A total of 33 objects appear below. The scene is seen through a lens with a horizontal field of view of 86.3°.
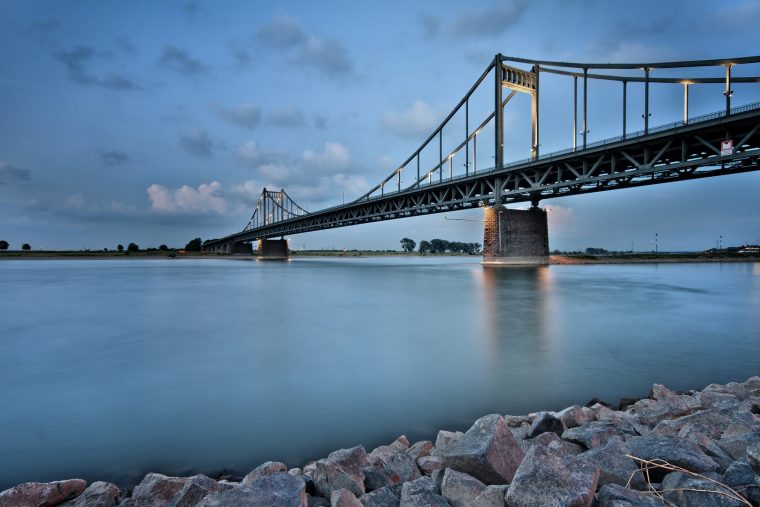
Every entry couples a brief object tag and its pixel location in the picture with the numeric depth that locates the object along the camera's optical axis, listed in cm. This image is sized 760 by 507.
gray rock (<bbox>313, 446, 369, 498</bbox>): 262
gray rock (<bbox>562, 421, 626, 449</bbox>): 317
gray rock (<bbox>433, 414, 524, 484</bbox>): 258
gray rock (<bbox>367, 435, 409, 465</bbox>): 333
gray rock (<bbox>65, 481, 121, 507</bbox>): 268
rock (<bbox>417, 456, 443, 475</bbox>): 300
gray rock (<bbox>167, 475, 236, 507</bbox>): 247
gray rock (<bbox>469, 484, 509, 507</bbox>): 225
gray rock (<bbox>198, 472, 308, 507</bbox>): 212
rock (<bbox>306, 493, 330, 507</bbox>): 248
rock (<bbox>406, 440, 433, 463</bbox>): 341
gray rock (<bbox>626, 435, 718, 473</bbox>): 253
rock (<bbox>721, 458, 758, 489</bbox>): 228
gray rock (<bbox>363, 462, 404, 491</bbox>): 280
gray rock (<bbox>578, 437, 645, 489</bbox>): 246
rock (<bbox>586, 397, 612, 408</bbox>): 486
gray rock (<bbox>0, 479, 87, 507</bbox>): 266
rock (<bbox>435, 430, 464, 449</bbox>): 352
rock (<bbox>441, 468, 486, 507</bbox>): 233
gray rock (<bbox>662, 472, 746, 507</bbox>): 207
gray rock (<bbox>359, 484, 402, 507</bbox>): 239
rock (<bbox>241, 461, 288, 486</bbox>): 303
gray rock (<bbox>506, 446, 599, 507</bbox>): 208
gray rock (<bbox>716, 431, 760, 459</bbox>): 281
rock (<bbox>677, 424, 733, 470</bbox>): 278
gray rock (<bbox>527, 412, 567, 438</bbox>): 359
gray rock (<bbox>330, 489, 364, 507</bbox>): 223
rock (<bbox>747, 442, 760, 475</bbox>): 248
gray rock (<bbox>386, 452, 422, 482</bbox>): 299
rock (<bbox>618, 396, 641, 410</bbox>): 477
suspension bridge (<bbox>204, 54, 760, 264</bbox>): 2888
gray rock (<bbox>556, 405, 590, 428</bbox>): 389
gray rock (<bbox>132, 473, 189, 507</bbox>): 277
